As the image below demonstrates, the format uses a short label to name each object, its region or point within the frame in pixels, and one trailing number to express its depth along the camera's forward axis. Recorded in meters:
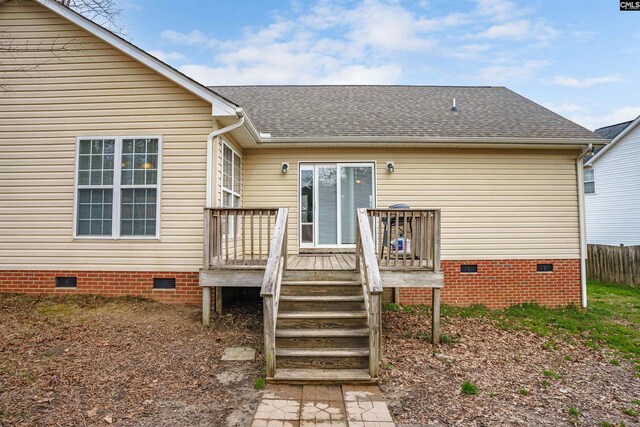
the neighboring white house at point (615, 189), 13.63
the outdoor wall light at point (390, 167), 7.88
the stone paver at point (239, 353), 4.41
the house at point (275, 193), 5.29
